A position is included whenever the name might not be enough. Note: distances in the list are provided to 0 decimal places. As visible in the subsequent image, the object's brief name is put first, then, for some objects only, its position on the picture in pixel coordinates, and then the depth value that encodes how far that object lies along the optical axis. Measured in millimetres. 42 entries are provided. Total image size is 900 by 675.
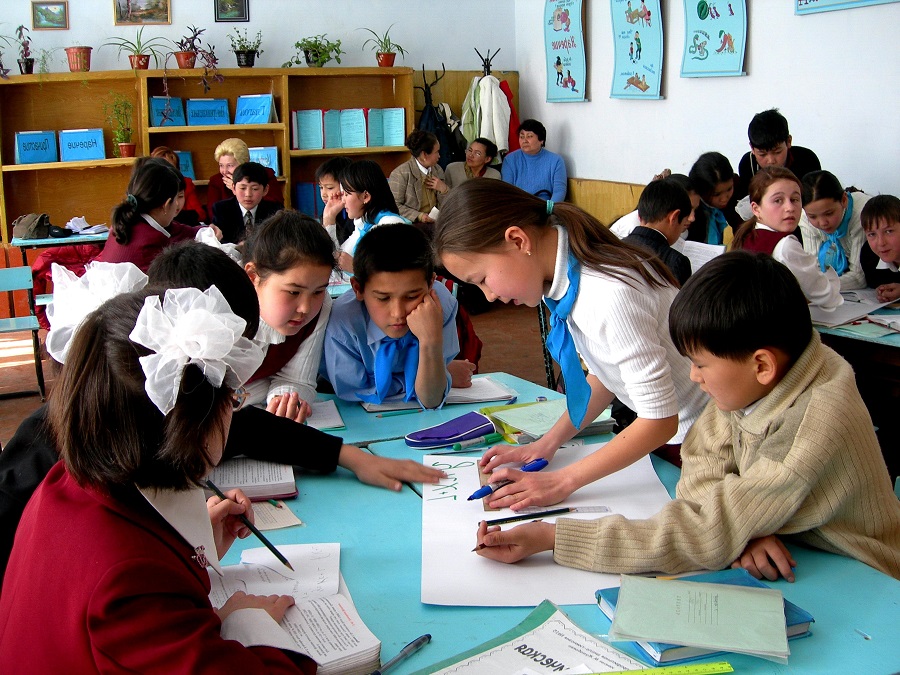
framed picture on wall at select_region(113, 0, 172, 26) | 6320
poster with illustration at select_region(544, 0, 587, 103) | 6512
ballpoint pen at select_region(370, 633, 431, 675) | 1024
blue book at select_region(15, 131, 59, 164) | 6051
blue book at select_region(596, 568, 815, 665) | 992
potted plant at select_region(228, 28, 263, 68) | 6504
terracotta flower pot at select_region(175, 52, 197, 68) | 6353
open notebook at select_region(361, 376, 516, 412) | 2078
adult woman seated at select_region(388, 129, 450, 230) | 6473
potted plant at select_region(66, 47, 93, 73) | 6047
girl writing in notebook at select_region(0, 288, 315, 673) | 825
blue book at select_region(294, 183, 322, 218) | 6910
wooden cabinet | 6145
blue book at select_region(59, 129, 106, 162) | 6172
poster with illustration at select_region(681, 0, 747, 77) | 4855
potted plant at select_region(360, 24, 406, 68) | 6895
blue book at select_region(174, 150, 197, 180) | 6500
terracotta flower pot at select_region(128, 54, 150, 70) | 6191
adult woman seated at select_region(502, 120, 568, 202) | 6699
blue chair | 4266
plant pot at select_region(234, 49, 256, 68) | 6500
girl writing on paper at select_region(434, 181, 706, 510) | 1464
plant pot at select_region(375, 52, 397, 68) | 6879
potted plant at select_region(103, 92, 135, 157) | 6199
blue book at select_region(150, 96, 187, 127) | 6312
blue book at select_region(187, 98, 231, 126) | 6441
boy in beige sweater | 1203
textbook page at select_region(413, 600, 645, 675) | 999
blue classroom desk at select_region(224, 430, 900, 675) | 1028
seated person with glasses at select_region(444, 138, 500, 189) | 6809
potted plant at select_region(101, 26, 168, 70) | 6211
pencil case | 1773
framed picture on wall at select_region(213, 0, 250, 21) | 6574
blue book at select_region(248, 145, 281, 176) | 6551
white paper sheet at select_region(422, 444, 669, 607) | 1176
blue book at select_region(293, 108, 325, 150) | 6730
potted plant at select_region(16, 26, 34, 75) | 5918
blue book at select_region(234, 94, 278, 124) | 6539
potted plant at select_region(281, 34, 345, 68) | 6684
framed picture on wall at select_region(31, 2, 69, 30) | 6098
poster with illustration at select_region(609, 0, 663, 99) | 5582
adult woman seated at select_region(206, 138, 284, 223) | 5730
